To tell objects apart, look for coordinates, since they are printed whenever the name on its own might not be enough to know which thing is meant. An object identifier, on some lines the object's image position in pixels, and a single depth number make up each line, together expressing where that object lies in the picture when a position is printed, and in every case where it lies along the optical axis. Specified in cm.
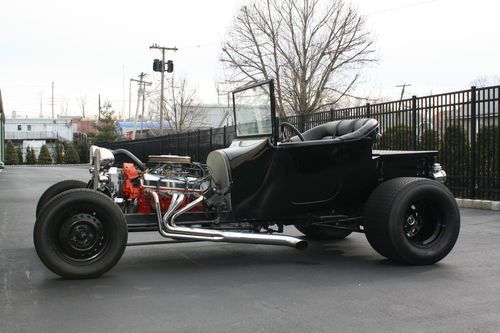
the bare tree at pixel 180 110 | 5399
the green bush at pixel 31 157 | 6378
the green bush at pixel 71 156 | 6475
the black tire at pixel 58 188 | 697
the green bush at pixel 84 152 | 6644
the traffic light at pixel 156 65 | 4153
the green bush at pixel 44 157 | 6400
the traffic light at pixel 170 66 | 4275
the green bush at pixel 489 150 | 1066
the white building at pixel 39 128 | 9950
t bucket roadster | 575
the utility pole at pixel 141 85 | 6644
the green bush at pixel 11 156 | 6138
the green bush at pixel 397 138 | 1269
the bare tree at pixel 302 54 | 3033
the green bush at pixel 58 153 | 6588
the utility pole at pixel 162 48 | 5081
